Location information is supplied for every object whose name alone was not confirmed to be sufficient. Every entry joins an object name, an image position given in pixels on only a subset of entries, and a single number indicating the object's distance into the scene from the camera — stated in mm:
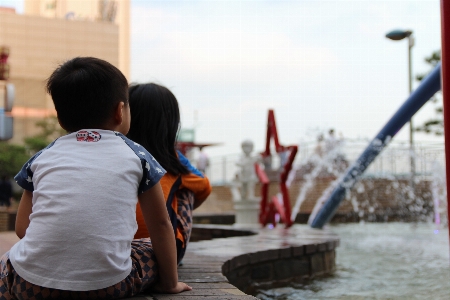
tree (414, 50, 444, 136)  16859
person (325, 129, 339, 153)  14341
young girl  2281
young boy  1562
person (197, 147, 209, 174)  18969
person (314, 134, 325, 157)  15130
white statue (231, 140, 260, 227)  6879
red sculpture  6188
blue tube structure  5969
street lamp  12172
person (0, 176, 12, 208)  14039
